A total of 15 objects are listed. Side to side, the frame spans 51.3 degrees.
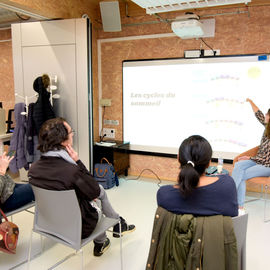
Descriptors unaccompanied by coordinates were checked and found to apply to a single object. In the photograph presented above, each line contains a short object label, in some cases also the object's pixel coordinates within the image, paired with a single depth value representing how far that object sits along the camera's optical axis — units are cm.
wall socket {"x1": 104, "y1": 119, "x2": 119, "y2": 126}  459
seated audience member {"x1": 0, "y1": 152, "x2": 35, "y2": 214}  220
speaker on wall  382
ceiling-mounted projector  314
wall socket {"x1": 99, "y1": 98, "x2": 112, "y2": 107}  457
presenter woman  313
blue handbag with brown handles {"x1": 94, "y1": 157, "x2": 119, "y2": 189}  402
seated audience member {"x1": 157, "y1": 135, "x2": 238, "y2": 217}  137
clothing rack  375
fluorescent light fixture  260
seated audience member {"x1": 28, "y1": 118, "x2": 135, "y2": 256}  187
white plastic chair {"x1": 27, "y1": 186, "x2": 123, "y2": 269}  175
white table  378
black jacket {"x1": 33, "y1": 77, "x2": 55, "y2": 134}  359
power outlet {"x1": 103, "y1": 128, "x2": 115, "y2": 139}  465
